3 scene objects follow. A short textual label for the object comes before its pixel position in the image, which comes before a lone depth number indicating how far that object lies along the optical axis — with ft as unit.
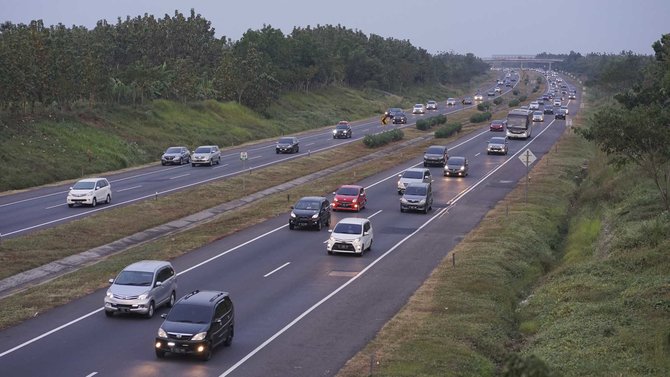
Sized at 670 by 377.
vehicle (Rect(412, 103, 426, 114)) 490.90
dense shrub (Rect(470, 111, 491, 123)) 416.46
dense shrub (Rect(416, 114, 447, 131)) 379.76
